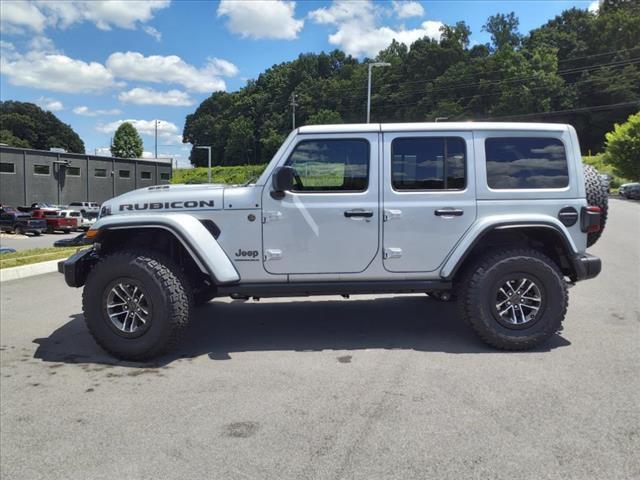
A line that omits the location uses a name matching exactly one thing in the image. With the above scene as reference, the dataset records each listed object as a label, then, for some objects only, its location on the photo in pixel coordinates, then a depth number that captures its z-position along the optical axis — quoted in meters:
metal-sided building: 41.66
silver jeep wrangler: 4.70
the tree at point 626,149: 42.59
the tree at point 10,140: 96.75
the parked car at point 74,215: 28.00
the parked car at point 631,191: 38.48
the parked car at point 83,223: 28.63
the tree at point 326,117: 63.03
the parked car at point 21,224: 26.41
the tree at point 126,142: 103.44
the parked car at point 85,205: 38.44
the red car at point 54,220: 27.31
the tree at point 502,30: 105.06
